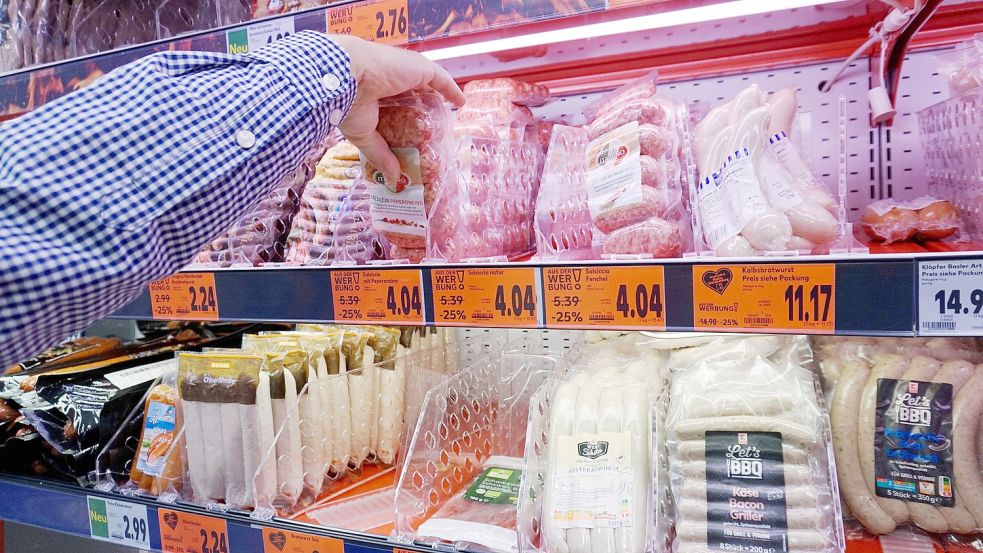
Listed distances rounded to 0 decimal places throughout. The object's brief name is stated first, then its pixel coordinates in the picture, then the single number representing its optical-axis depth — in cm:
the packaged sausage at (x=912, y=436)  94
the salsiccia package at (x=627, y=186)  99
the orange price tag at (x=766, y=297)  80
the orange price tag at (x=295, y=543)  113
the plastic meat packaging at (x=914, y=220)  101
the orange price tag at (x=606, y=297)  89
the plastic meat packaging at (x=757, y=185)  91
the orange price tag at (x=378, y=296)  106
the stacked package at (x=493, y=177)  114
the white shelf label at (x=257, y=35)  117
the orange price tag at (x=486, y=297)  98
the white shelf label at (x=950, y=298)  74
